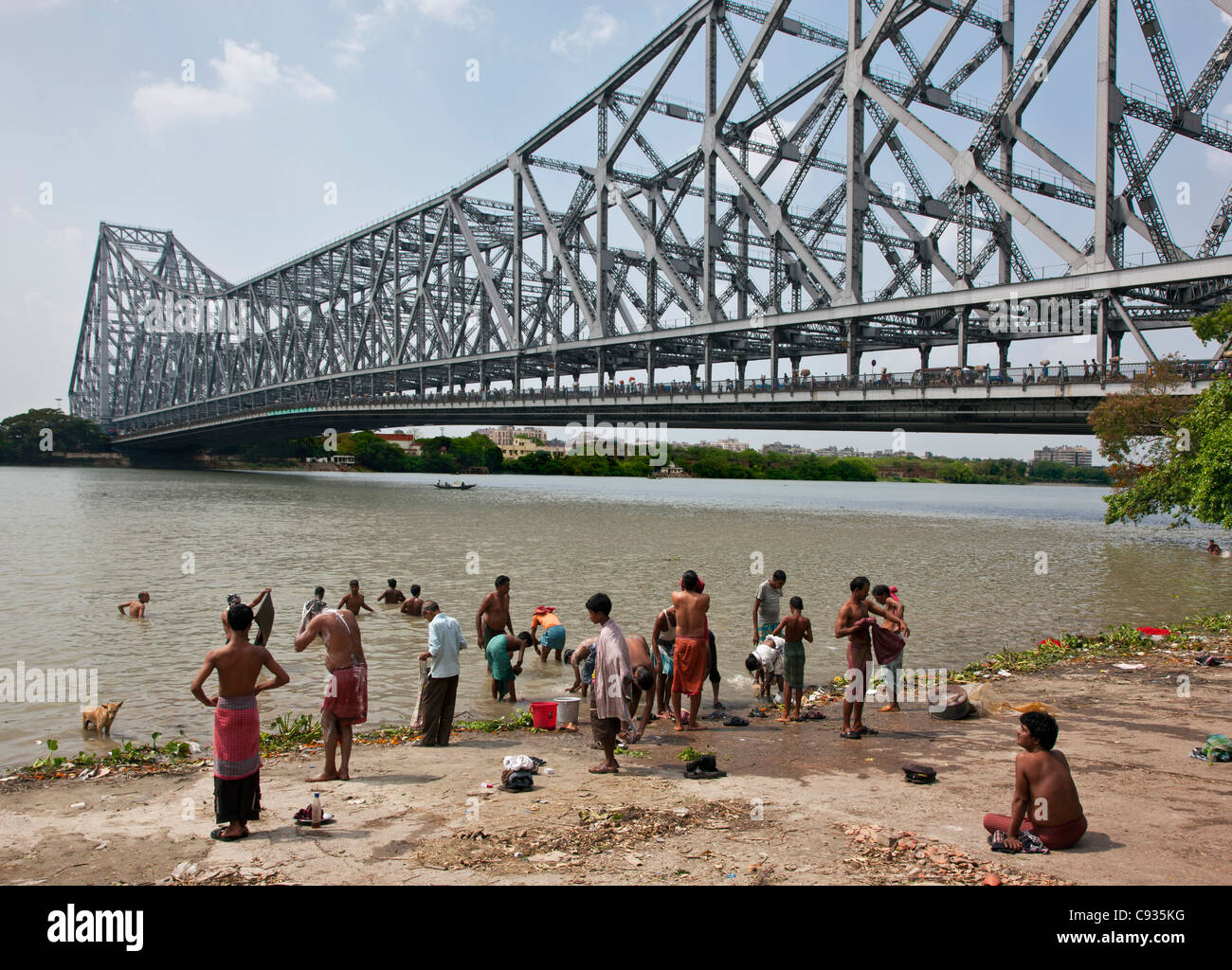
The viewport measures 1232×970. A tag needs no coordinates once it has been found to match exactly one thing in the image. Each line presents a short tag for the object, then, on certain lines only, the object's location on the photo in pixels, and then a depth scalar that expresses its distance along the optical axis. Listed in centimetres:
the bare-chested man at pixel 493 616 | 1048
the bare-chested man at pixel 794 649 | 939
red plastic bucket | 912
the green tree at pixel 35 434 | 10969
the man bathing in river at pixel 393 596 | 1728
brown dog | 870
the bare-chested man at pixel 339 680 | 700
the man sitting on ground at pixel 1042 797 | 525
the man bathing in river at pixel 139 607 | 1568
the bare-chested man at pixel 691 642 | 859
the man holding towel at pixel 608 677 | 715
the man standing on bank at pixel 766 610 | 1102
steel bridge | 3603
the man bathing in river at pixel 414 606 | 1590
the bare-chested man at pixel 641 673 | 767
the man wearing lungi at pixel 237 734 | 570
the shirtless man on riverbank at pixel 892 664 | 950
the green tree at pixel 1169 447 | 2431
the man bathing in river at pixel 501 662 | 1029
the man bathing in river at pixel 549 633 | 1237
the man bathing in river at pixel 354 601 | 1455
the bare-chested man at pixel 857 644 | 856
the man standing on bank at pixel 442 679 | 833
